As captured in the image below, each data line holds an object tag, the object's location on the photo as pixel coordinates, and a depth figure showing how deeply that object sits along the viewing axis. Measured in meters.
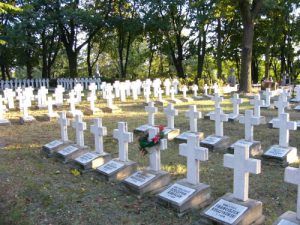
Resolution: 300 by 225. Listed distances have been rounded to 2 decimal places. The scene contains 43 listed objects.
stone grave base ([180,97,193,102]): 11.48
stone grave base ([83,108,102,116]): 9.26
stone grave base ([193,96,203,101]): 12.04
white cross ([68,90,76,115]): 8.85
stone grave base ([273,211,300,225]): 2.83
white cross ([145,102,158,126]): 6.50
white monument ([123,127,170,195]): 3.93
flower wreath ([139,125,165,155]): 3.93
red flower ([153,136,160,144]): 3.92
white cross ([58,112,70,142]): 5.76
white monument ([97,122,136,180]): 4.40
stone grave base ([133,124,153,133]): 6.76
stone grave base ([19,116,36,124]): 8.26
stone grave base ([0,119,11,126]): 8.19
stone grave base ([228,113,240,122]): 7.49
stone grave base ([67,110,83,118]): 8.70
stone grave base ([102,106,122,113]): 9.47
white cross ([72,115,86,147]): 5.39
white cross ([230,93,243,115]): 7.44
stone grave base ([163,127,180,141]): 6.22
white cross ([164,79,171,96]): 12.86
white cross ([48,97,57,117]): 8.68
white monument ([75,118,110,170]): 4.81
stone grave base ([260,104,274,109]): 9.44
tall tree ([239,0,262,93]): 13.69
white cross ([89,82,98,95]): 10.48
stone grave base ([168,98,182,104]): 10.93
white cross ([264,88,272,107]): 9.50
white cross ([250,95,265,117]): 6.68
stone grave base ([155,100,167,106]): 10.64
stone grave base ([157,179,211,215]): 3.47
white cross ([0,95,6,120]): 8.56
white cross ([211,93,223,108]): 7.01
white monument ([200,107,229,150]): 5.58
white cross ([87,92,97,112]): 9.36
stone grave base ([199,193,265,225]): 3.03
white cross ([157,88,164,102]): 10.91
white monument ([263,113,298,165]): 4.82
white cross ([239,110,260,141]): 5.27
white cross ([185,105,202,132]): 5.87
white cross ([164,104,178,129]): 6.23
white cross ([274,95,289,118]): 6.72
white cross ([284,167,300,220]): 2.92
